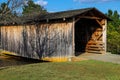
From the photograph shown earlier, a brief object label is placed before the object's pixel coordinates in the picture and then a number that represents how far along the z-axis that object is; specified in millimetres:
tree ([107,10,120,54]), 12174
